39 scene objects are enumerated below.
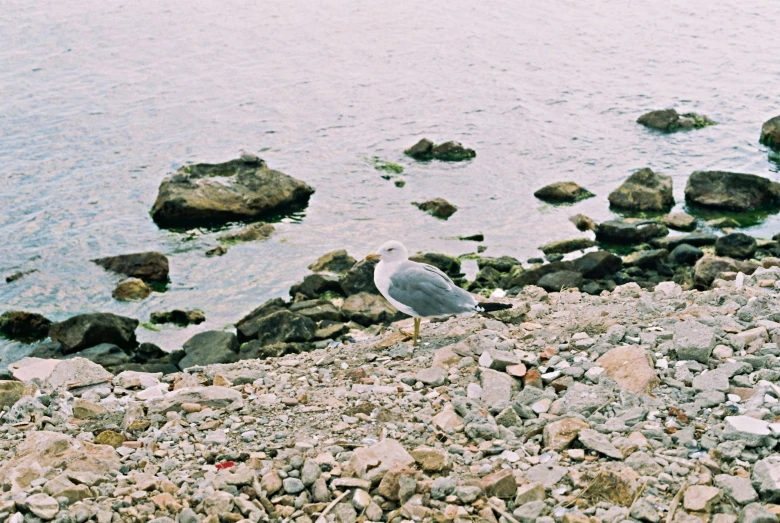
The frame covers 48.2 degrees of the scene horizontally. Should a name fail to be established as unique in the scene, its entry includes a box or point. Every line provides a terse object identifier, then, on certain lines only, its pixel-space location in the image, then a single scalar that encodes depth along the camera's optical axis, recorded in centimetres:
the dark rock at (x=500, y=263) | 1535
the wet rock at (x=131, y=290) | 1489
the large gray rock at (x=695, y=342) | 728
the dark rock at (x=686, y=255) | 1502
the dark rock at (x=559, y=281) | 1366
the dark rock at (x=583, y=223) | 1736
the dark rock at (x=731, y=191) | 1828
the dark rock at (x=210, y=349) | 1207
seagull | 898
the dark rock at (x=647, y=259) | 1484
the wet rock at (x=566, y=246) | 1620
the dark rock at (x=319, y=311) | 1320
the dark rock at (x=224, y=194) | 1786
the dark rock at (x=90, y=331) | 1295
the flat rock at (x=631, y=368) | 689
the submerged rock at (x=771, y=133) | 2264
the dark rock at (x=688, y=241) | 1582
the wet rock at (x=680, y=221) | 1720
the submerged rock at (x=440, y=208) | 1812
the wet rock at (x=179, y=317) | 1406
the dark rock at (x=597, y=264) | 1445
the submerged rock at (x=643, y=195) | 1833
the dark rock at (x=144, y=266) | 1548
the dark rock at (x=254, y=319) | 1293
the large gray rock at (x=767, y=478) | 536
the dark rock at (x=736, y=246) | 1498
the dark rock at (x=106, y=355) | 1237
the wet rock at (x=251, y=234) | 1716
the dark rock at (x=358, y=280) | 1423
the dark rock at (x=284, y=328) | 1239
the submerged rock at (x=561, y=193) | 1894
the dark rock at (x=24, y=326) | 1361
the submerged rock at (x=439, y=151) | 2136
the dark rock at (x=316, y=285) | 1452
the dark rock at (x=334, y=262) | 1558
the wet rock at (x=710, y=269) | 1354
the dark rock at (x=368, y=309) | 1318
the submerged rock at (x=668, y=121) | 2391
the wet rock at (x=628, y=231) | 1642
